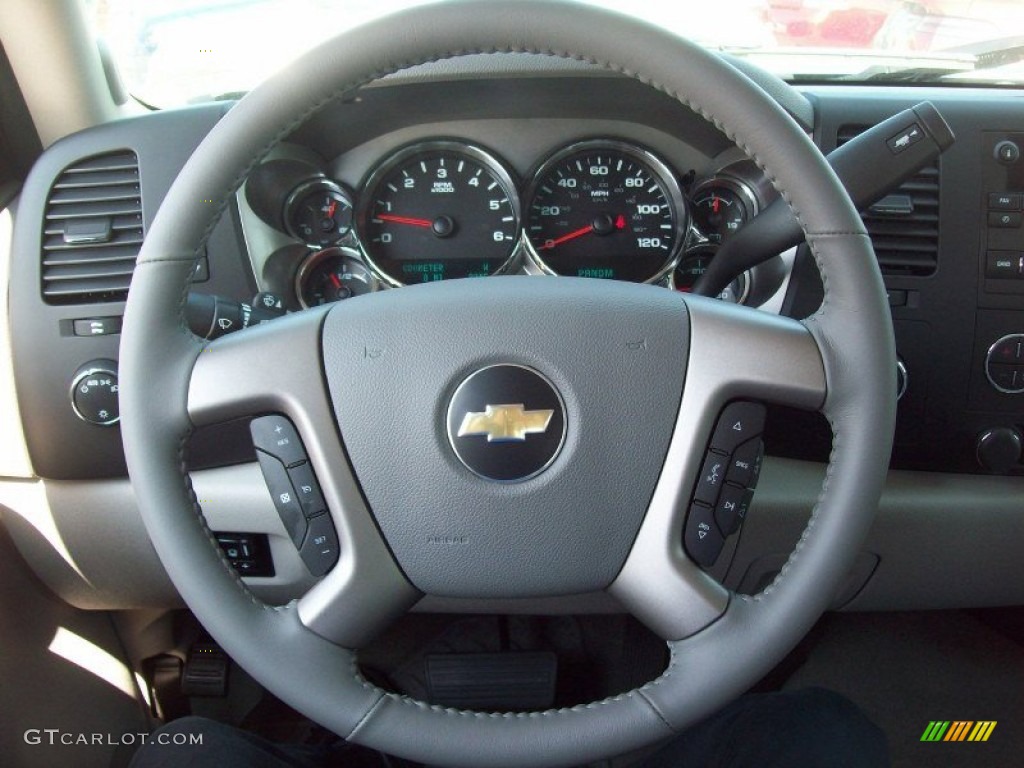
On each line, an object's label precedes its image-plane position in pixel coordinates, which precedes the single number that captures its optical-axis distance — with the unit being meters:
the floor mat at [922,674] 1.84
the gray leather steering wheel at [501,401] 0.84
